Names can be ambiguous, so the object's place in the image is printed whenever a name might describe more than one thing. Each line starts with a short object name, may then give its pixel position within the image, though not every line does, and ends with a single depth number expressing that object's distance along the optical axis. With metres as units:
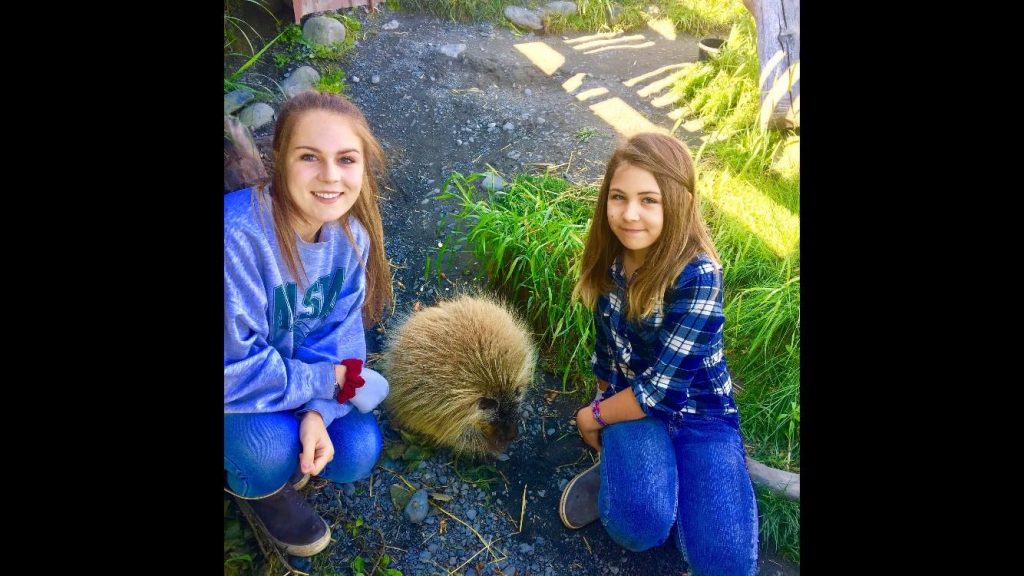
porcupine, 1.44
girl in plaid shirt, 1.09
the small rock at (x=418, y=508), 1.18
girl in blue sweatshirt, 0.94
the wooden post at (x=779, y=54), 1.83
